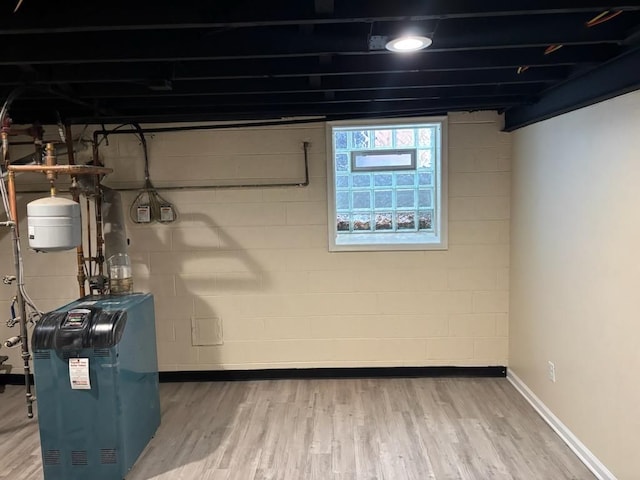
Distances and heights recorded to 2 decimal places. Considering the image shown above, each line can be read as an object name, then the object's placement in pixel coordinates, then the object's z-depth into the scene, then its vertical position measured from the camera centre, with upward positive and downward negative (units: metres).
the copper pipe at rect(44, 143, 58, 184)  2.82 +0.30
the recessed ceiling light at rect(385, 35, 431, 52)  1.92 +0.64
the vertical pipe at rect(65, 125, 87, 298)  3.18 +0.07
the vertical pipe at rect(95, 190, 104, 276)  3.49 -0.18
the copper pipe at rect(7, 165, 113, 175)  2.81 +0.25
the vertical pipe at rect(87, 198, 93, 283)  3.61 -0.18
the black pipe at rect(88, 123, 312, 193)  3.84 +0.60
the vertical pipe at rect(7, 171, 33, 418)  2.89 -0.44
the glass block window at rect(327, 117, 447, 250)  3.90 +0.14
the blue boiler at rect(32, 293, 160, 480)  2.53 -0.95
